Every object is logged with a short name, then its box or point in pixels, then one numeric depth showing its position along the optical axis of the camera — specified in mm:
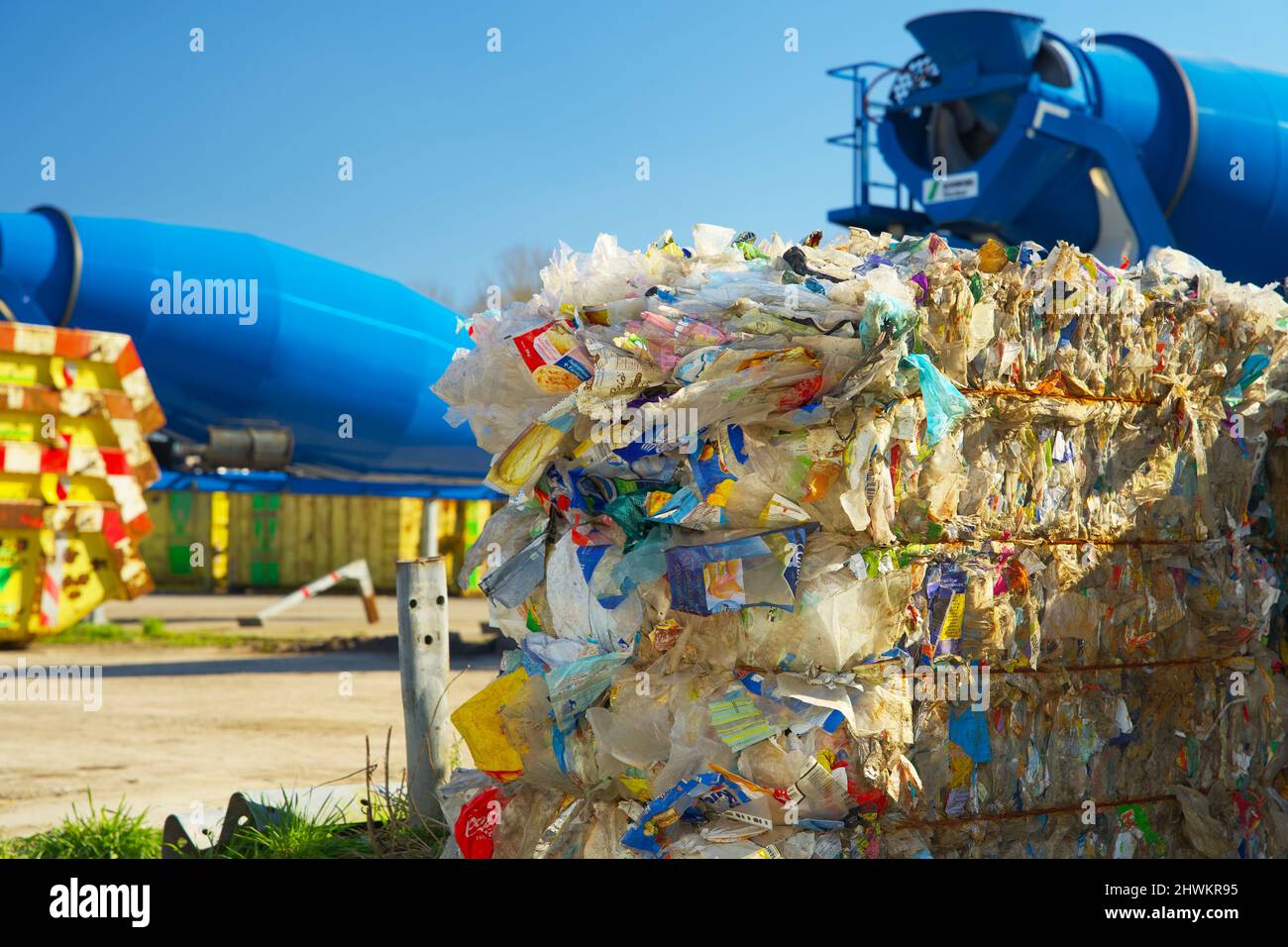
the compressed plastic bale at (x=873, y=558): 3598
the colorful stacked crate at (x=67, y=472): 11570
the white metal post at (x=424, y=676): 5059
